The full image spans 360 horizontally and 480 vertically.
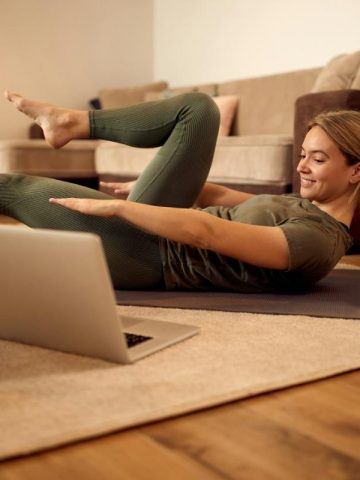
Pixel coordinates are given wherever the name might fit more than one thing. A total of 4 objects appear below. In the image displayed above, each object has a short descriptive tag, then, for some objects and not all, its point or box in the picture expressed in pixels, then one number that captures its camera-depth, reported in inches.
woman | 67.8
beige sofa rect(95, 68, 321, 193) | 119.2
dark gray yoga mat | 63.2
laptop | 42.3
